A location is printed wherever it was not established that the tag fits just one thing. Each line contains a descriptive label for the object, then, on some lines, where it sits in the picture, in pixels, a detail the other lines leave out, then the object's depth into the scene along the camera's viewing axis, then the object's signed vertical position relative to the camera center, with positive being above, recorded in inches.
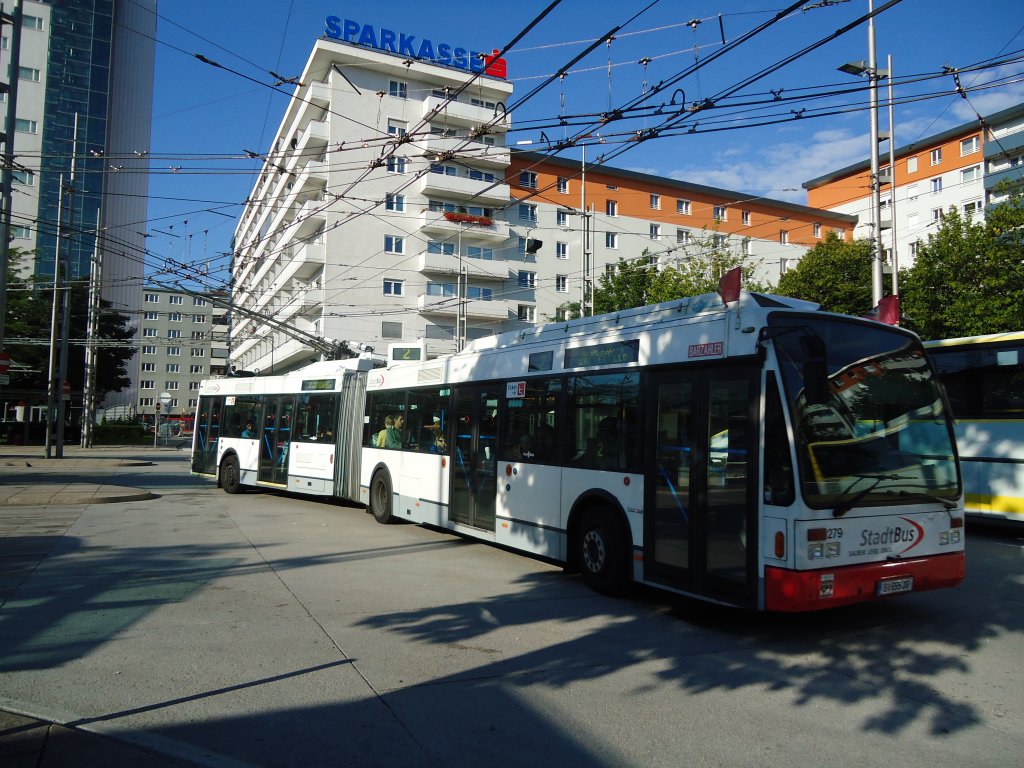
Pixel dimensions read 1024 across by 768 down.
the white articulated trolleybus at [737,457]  245.9 -9.0
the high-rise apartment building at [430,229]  1786.4 +522.1
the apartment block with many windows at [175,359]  4030.5 +359.1
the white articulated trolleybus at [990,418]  502.9 +14.1
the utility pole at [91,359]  1585.9 +137.6
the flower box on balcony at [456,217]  1690.2 +493.5
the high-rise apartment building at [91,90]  2790.4 +1592.1
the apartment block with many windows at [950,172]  1748.3 +682.9
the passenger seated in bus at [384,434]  545.9 -5.1
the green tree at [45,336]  1838.1 +220.9
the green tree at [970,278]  897.5 +205.2
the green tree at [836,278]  1311.5 +282.0
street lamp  767.7 +261.5
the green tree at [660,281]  1315.2 +300.3
